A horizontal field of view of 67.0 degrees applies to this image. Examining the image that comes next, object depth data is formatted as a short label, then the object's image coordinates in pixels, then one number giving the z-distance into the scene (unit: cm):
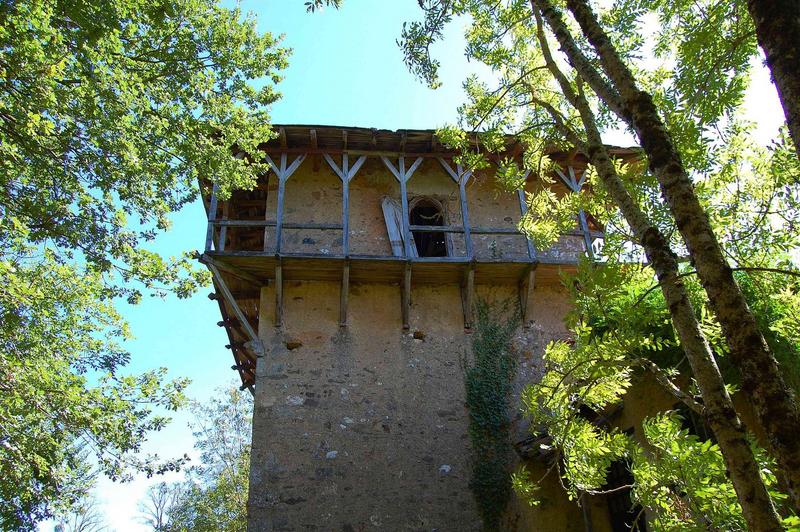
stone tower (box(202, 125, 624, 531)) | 870
